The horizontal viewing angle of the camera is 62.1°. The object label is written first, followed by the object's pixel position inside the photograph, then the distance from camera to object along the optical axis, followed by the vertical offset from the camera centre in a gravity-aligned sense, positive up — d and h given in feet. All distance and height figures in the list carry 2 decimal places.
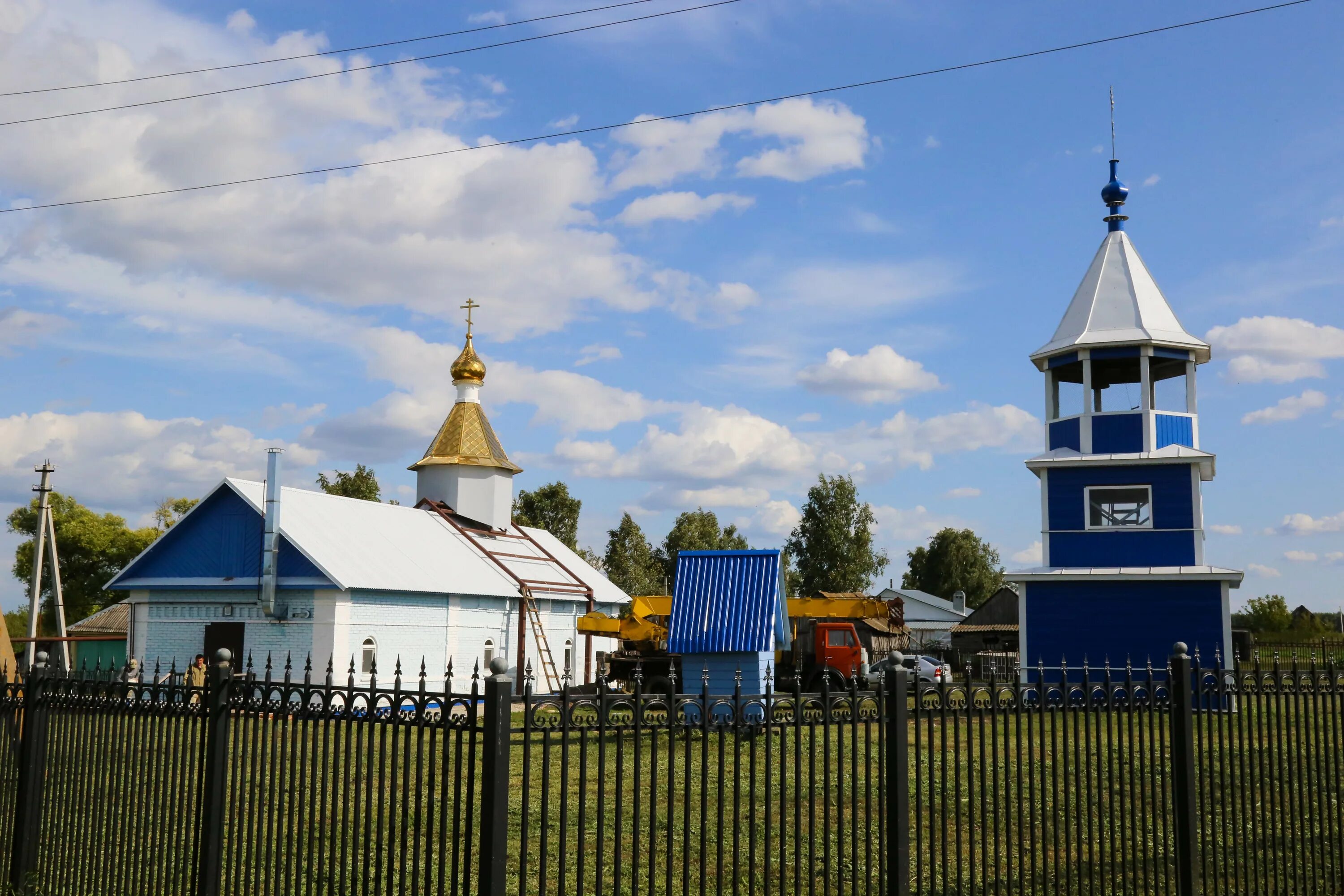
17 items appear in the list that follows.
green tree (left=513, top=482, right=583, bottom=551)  191.01 +16.05
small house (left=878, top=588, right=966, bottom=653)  206.49 -0.98
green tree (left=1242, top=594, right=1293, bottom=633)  161.58 -0.11
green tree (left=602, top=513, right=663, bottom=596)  202.69 +8.83
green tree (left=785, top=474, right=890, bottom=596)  194.80 +11.48
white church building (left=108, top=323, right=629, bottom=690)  81.10 +1.01
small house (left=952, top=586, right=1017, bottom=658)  177.99 -2.68
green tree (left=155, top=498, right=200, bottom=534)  195.52 +15.91
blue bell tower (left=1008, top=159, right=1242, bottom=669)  67.97 +6.15
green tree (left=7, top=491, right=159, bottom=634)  178.91 +7.71
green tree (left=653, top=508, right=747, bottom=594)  211.00 +13.50
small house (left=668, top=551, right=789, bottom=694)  61.62 -0.33
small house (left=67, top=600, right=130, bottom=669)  123.95 -3.99
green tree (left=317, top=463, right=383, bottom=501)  179.11 +18.84
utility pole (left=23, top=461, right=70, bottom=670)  106.01 +3.59
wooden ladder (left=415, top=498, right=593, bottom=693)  101.91 +1.87
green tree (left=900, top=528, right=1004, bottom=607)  248.32 +9.81
